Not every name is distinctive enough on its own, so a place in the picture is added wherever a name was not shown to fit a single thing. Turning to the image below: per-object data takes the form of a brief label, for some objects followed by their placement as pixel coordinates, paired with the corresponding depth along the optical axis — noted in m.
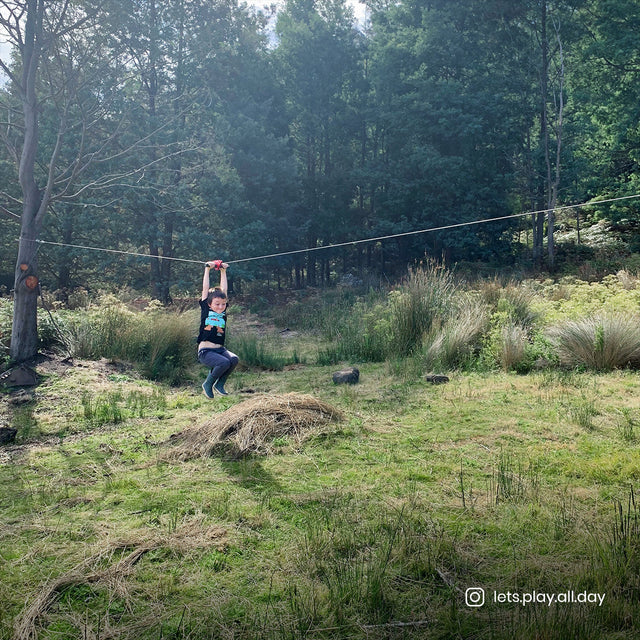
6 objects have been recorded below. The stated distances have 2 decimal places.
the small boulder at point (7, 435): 4.98
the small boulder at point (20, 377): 7.02
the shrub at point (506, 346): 7.29
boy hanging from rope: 5.38
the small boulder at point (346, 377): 7.16
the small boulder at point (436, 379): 6.89
